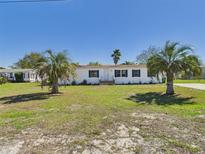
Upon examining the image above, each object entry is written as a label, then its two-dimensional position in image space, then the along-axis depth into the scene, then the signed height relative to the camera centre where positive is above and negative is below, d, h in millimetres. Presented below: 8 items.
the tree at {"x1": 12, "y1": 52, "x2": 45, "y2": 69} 37730 +5900
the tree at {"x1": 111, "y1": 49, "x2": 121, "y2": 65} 35843 +6606
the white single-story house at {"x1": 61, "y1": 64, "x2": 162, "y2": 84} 18724 +560
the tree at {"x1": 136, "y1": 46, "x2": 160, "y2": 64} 38602 +6730
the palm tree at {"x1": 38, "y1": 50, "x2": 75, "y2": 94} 9725 +918
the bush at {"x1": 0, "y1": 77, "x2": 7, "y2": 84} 20925 -59
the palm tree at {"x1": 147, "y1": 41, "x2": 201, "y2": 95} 8890 +1173
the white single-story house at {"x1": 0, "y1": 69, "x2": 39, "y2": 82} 25906 +1091
